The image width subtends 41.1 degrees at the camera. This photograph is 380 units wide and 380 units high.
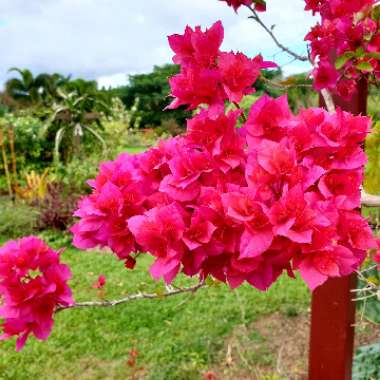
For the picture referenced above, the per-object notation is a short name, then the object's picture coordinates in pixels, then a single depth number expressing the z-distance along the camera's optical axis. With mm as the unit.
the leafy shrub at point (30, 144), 8320
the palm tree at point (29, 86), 27953
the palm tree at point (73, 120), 8609
